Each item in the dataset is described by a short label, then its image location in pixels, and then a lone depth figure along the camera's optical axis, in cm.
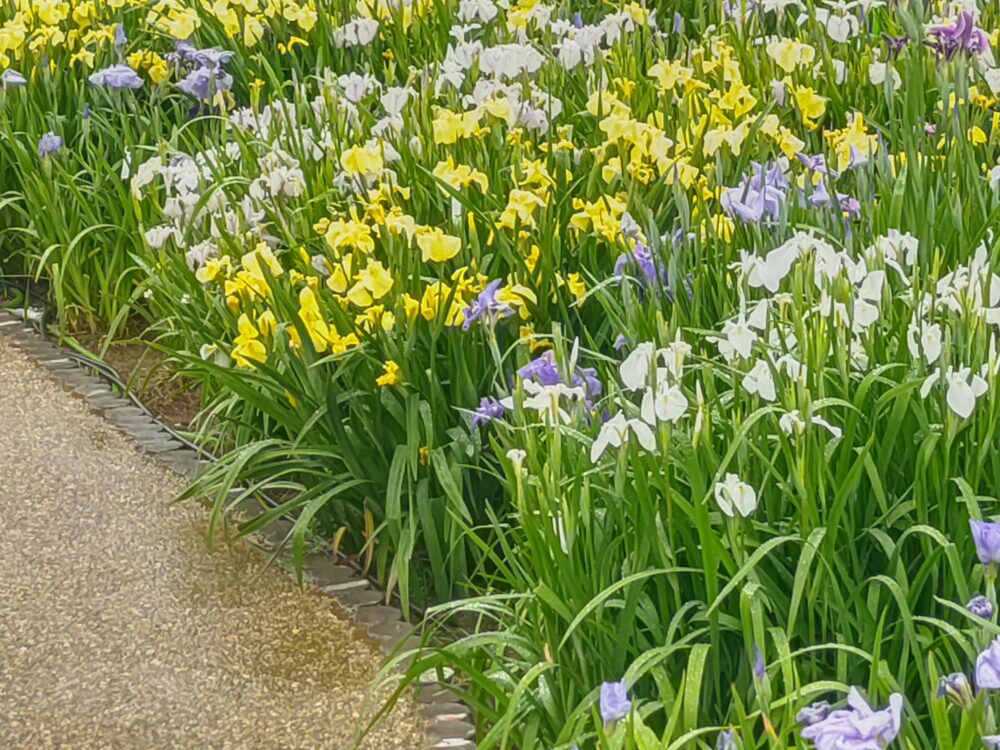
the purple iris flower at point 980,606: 176
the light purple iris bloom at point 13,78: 439
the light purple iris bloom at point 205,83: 421
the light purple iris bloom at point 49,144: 420
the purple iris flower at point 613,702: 172
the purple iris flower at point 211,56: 424
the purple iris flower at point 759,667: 167
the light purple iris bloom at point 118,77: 423
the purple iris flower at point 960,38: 336
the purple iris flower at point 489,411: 261
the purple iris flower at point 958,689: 158
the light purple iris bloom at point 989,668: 150
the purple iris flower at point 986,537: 175
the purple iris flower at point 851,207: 294
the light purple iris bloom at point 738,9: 447
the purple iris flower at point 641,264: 285
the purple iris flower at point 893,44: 363
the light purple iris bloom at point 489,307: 273
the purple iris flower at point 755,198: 280
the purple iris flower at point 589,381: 250
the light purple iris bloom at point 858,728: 146
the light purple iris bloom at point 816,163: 313
